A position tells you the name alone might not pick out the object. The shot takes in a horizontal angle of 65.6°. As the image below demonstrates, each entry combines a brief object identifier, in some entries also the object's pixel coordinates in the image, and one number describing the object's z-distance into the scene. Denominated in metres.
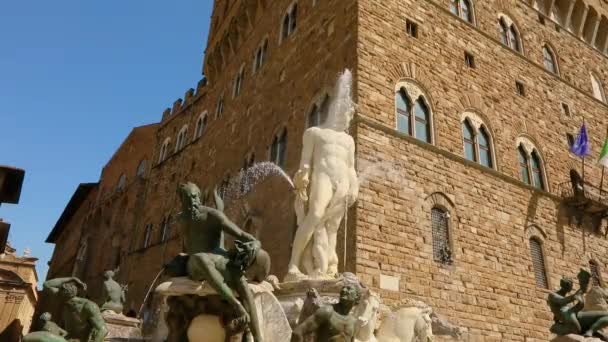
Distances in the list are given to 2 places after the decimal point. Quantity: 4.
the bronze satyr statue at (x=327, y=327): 3.32
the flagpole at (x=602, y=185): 12.49
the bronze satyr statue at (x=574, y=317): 5.51
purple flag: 11.57
